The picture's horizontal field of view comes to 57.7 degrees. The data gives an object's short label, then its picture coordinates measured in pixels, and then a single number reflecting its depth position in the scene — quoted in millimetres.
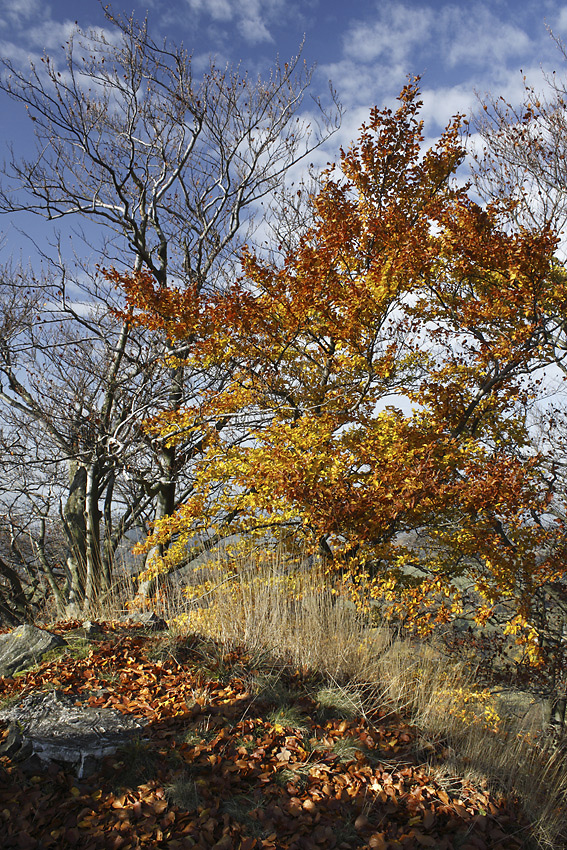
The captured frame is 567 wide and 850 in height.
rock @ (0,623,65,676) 4613
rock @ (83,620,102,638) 5180
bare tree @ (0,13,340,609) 8750
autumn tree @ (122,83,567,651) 7594
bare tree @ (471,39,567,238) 10008
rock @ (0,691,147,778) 3266
